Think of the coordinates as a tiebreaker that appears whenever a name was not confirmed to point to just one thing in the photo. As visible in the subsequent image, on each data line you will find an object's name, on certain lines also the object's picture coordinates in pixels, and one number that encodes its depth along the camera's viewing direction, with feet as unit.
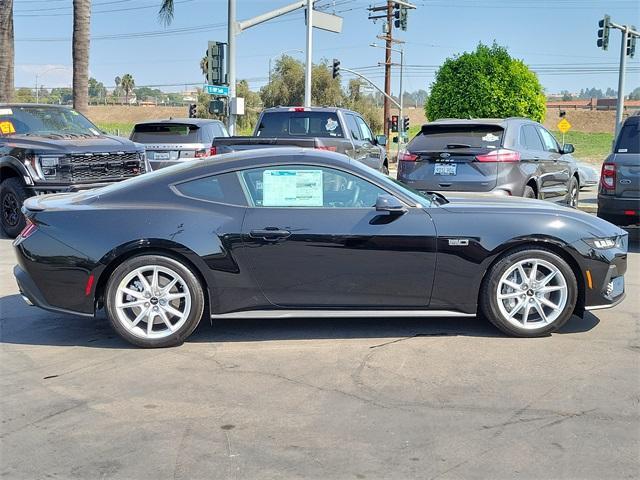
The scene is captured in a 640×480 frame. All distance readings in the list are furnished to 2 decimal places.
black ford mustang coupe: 17.28
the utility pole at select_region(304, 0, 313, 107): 72.33
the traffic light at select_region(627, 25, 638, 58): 94.34
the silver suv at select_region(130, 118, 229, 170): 46.60
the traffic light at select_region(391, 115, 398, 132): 135.85
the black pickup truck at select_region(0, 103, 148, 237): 33.19
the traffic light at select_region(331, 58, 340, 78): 133.28
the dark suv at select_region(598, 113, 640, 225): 30.71
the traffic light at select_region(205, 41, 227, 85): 60.18
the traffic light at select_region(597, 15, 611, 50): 90.17
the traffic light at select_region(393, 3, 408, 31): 123.63
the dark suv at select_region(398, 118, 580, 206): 30.71
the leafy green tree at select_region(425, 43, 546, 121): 113.60
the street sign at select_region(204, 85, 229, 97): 60.75
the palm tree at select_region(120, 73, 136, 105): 433.48
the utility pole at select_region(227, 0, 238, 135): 62.18
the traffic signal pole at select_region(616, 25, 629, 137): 93.08
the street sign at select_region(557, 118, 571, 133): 114.16
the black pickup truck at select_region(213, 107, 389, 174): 40.86
